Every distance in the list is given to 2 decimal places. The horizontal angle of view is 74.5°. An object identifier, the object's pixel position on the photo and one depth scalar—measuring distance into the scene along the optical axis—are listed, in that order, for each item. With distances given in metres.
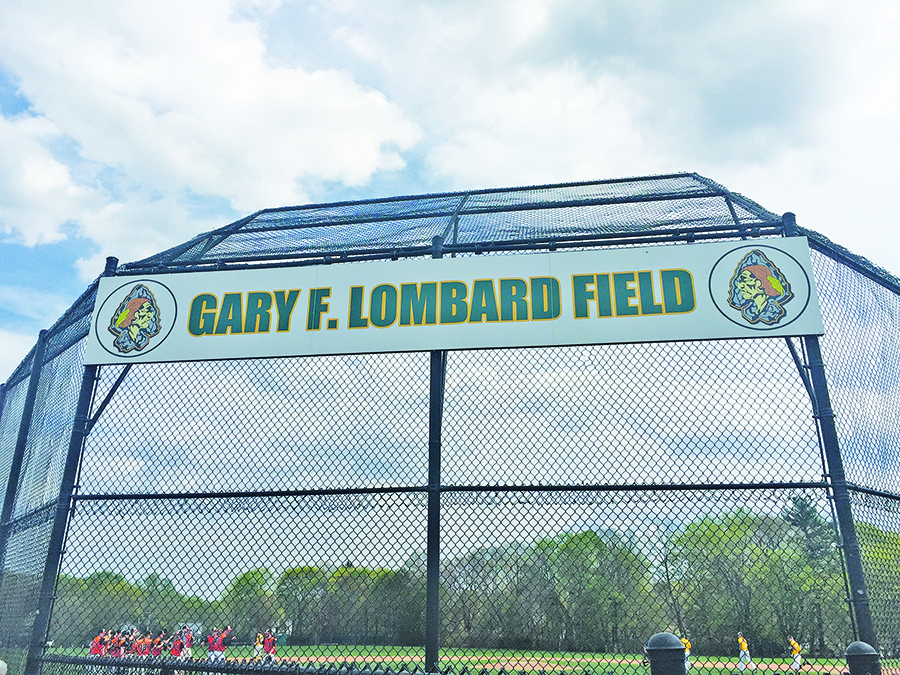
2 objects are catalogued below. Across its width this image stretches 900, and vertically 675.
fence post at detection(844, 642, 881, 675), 2.66
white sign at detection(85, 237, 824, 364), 4.31
